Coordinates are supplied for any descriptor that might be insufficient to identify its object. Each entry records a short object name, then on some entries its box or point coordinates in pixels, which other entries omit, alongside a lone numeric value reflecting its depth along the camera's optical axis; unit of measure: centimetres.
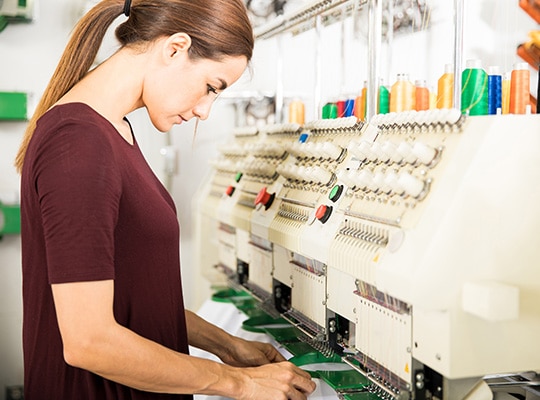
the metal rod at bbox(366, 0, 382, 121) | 183
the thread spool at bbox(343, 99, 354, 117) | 220
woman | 118
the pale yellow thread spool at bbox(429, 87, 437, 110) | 192
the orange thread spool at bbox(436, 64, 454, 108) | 173
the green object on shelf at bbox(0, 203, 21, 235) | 352
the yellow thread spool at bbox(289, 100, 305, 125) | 277
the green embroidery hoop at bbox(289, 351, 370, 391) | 159
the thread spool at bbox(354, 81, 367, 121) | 206
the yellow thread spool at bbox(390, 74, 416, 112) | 186
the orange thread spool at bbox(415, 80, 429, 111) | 196
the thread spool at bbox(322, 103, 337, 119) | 230
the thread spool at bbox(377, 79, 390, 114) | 189
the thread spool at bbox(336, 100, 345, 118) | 226
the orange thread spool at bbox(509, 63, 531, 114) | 158
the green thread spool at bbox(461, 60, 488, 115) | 151
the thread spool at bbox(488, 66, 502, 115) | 155
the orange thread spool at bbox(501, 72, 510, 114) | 169
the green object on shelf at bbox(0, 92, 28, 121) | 353
